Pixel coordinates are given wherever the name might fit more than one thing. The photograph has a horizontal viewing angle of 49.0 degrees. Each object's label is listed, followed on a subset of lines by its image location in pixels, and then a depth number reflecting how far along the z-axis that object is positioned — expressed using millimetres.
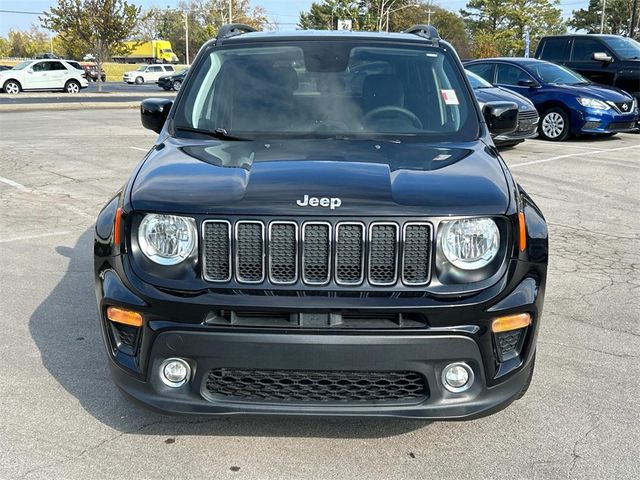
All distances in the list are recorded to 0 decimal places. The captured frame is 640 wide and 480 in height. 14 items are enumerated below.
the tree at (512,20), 64681
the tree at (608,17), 68125
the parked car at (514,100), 12062
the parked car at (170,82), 40809
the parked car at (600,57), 16125
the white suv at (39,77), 32719
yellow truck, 83375
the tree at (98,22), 38656
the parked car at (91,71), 55688
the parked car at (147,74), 52594
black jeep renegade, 2705
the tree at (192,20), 85625
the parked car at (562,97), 14117
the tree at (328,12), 75188
